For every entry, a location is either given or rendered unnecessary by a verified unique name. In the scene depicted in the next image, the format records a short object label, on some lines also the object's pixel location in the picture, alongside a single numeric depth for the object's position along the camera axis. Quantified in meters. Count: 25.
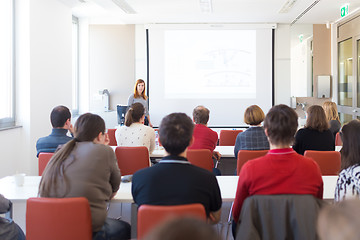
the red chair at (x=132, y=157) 3.92
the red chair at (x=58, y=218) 2.13
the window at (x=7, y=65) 5.62
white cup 2.99
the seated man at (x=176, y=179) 2.02
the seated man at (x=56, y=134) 3.66
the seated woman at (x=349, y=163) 2.29
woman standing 7.16
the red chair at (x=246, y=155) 3.61
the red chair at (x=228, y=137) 5.79
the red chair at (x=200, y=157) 3.93
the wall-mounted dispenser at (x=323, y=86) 9.33
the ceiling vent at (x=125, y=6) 7.23
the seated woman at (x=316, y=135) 4.04
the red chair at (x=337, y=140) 5.20
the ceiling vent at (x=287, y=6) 7.25
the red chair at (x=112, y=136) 5.76
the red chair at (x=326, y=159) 3.59
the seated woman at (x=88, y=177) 2.33
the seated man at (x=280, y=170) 2.11
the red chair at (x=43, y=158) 3.44
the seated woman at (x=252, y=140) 3.97
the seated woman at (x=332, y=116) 5.14
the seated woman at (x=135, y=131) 4.33
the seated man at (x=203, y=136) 4.34
